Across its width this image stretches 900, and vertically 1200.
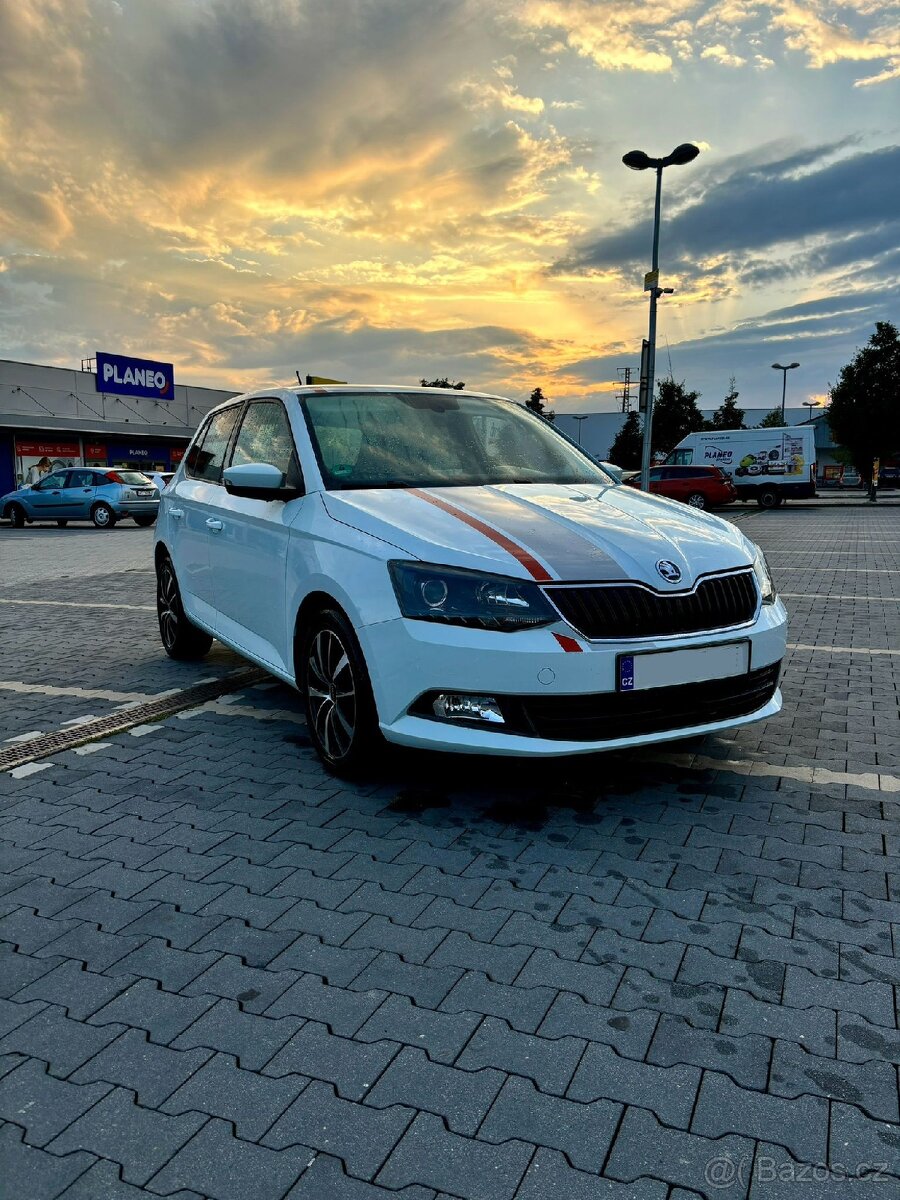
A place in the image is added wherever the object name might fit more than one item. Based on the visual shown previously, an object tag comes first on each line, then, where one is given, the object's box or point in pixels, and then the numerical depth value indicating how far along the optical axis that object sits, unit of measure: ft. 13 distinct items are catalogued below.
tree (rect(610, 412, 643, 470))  232.12
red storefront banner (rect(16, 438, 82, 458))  116.88
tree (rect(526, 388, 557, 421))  289.33
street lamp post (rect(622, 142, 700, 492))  63.05
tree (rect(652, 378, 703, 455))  192.44
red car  93.04
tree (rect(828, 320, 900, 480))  119.24
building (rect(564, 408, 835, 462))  301.43
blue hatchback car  77.10
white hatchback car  10.91
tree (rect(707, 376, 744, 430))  202.49
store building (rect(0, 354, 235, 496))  113.91
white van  101.14
